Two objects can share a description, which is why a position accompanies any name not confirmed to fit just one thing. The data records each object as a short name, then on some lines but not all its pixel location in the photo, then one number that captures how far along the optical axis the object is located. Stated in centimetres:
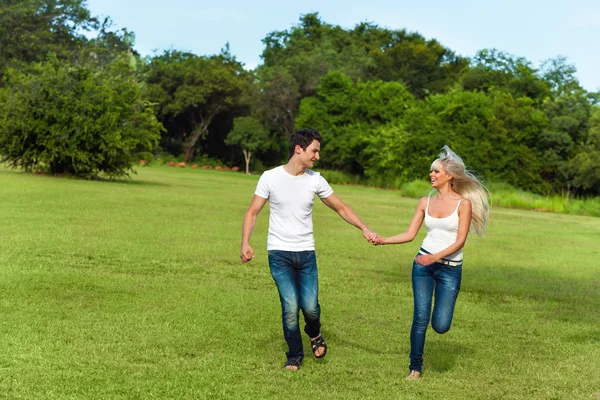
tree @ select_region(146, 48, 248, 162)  8181
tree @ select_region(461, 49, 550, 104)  7138
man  726
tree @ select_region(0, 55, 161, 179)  3569
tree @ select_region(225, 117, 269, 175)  7950
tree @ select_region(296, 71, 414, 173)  7331
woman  725
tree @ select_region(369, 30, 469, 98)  8731
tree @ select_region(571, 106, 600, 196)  5838
